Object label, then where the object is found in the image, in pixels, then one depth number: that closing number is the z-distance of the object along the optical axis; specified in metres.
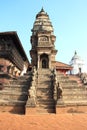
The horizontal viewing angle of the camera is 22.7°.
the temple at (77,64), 73.12
